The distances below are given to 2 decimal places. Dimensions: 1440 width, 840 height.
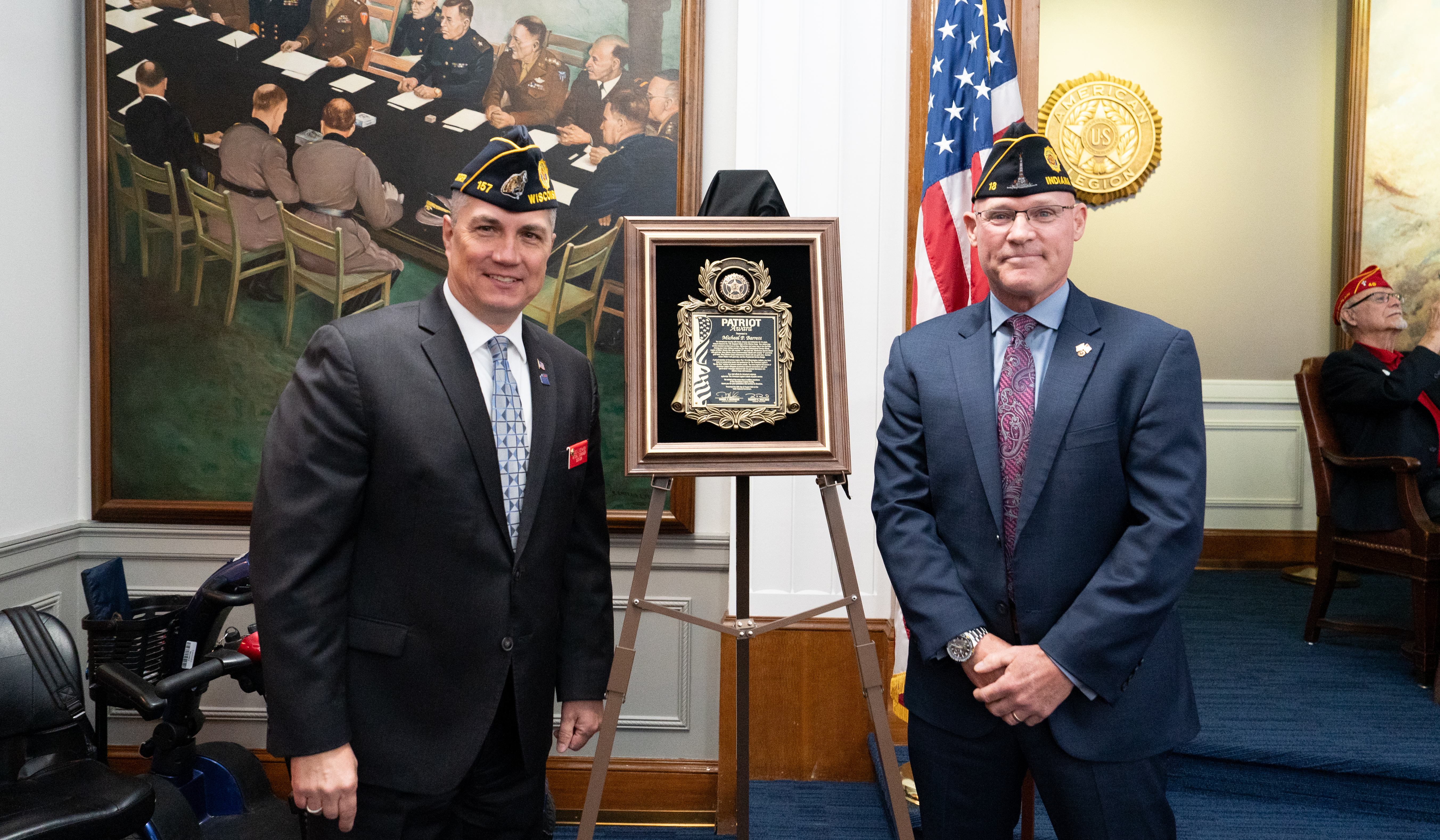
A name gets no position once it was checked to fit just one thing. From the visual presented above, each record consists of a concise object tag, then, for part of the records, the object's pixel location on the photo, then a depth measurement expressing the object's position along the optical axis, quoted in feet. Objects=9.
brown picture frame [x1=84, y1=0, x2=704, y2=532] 9.56
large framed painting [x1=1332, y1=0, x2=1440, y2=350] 16.78
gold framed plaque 6.43
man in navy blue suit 5.11
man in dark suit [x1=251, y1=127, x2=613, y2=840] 4.80
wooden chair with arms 11.43
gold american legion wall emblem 18.80
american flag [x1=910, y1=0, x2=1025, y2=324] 8.20
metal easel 6.28
